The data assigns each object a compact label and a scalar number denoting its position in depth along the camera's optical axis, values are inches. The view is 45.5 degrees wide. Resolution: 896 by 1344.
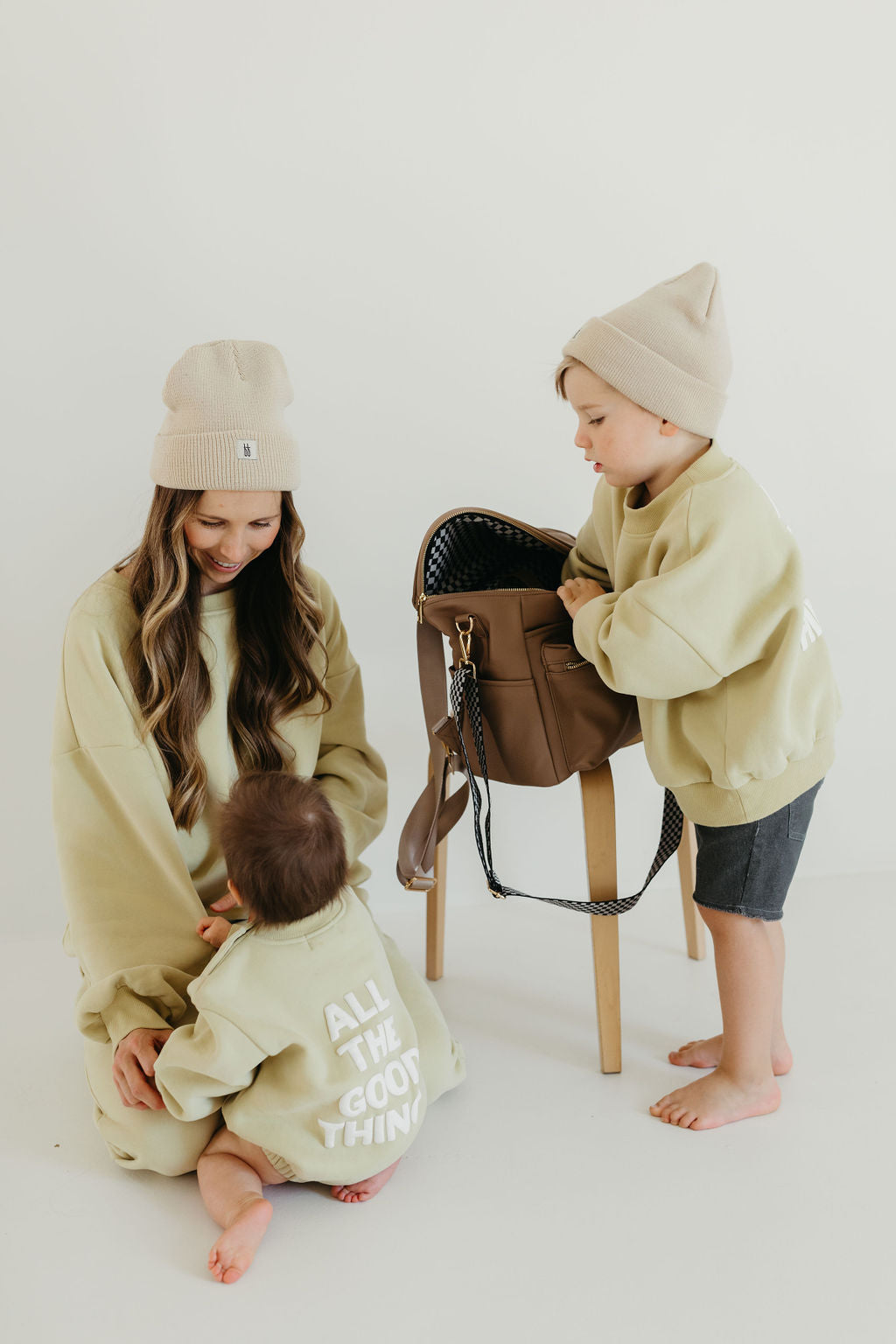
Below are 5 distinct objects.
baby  47.0
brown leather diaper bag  58.3
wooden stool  60.9
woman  52.2
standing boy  51.3
